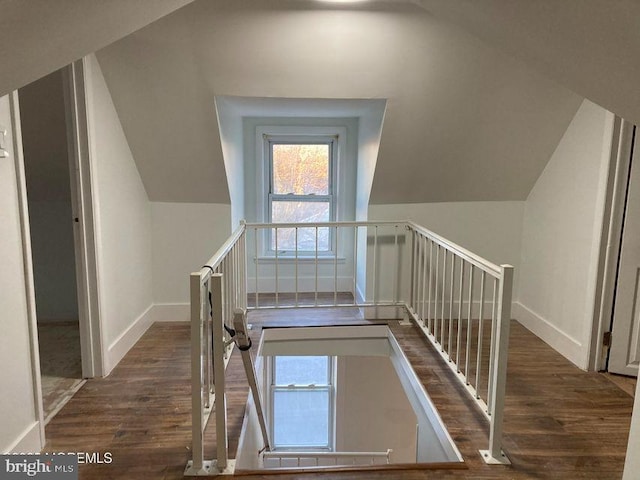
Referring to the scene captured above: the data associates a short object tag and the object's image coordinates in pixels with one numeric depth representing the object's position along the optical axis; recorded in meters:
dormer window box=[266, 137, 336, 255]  4.30
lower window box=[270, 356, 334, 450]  4.71
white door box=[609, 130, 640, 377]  2.56
